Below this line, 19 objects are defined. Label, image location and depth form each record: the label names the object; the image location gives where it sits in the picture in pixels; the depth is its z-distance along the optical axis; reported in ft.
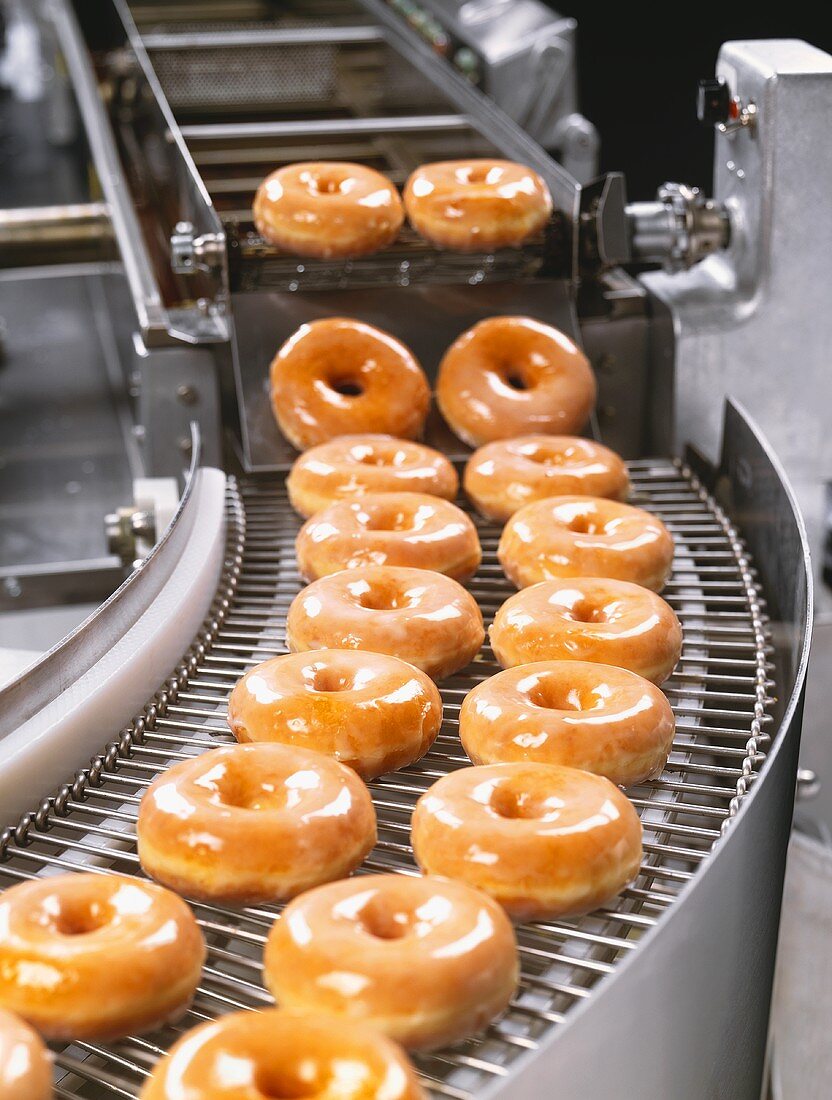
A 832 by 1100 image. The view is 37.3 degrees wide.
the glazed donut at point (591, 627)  4.58
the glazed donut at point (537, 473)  5.84
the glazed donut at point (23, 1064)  2.73
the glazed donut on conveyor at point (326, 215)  6.54
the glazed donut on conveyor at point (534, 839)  3.46
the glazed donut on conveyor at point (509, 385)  6.44
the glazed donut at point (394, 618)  4.61
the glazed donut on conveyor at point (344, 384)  6.38
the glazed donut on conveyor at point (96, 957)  3.03
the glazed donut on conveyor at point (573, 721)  3.99
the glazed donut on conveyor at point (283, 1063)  2.69
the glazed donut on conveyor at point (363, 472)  5.81
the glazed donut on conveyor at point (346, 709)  4.10
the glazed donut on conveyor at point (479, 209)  6.64
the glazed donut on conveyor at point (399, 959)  2.98
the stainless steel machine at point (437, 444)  3.43
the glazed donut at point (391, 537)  5.23
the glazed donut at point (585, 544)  5.20
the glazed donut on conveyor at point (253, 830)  3.50
